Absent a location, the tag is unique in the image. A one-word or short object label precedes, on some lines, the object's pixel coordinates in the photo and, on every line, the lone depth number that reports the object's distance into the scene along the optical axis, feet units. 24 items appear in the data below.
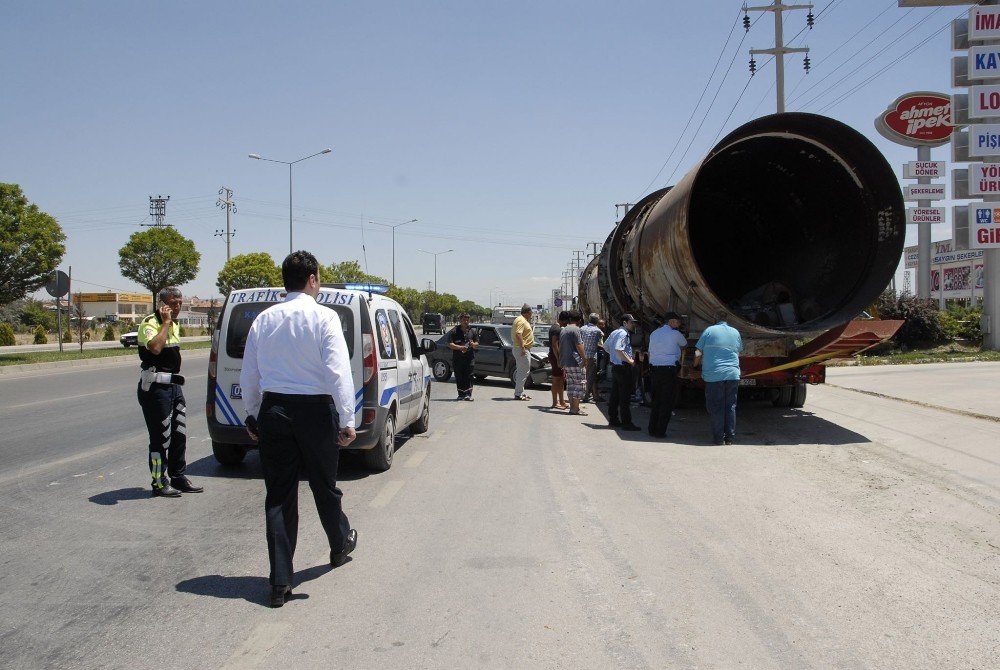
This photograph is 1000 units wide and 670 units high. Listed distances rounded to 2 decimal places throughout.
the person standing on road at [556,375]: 44.75
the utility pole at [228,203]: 199.72
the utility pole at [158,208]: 301.84
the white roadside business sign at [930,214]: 89.71
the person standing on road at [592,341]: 43.93
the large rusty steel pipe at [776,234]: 34.09
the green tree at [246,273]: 173.68
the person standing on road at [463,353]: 48.01
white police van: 24.14
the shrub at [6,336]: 153.38
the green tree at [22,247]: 83.20
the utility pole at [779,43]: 81.49
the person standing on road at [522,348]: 49.42
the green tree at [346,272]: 235.20
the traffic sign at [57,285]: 86.98
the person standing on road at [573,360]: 40.93
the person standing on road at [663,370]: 33.60
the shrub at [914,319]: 76.74
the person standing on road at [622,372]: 36.45
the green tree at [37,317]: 215.98
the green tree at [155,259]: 132.87
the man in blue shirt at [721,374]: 31.58
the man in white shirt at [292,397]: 14.11
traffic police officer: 21.07
